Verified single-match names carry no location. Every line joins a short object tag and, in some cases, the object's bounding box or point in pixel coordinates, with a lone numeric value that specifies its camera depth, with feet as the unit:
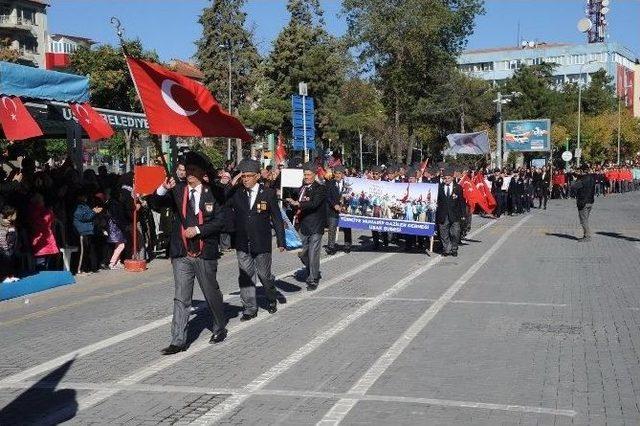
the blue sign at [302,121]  76.59
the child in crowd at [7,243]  41.78
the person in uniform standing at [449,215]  58.75
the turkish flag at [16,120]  42.01
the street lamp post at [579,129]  216.25
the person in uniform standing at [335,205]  58.13
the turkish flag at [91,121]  49.85
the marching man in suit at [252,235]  34.63
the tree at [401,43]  146.20
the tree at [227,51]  217.97
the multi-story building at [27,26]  261.65
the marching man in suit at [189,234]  28.19
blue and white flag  147.33
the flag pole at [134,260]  51.03
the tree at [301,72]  190.39
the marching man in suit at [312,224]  42.73
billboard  204.31
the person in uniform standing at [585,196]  69.15
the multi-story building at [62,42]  317.34
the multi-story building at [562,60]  424.87
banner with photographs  59.67
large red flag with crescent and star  33.12
